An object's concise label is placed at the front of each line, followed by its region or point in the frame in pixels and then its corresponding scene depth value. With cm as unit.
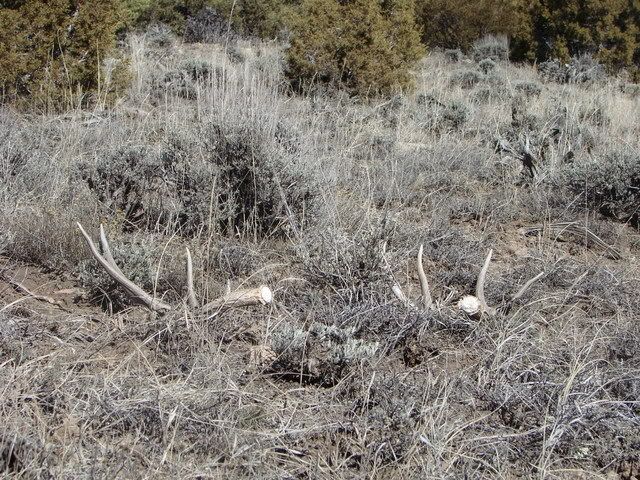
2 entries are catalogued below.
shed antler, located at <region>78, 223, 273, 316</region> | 677
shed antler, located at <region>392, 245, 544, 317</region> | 708
